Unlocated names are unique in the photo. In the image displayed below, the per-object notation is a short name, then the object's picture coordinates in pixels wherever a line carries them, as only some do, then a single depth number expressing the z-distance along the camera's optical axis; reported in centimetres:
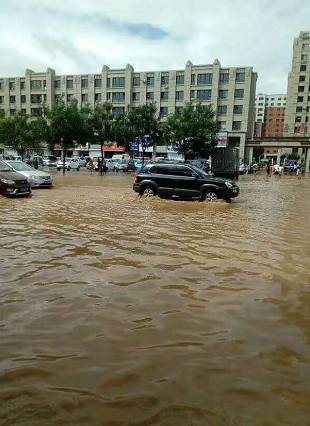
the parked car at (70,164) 4803
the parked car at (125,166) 4784
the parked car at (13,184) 1603
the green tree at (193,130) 3772
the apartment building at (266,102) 15562
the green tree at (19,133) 4138
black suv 1594
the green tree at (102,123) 4172
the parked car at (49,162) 5531
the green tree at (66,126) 3750
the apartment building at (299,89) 9031
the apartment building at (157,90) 7262
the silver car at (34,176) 2057
